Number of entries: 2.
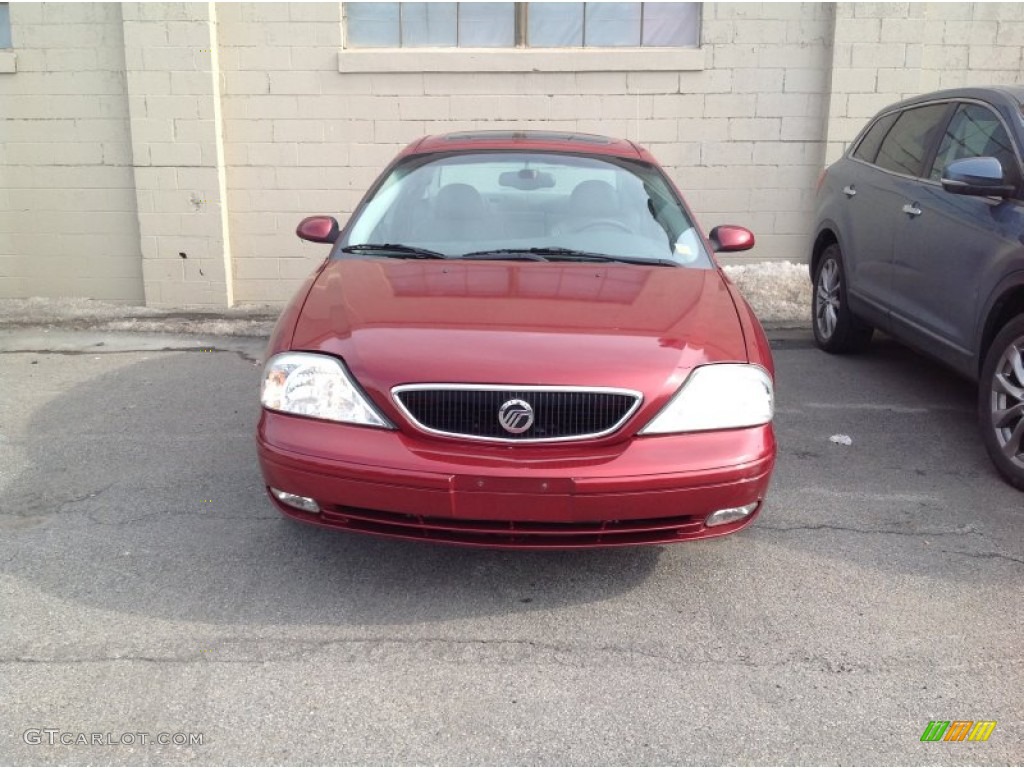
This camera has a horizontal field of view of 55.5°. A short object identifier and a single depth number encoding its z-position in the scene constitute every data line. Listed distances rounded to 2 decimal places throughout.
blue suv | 4.54
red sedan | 3.13
